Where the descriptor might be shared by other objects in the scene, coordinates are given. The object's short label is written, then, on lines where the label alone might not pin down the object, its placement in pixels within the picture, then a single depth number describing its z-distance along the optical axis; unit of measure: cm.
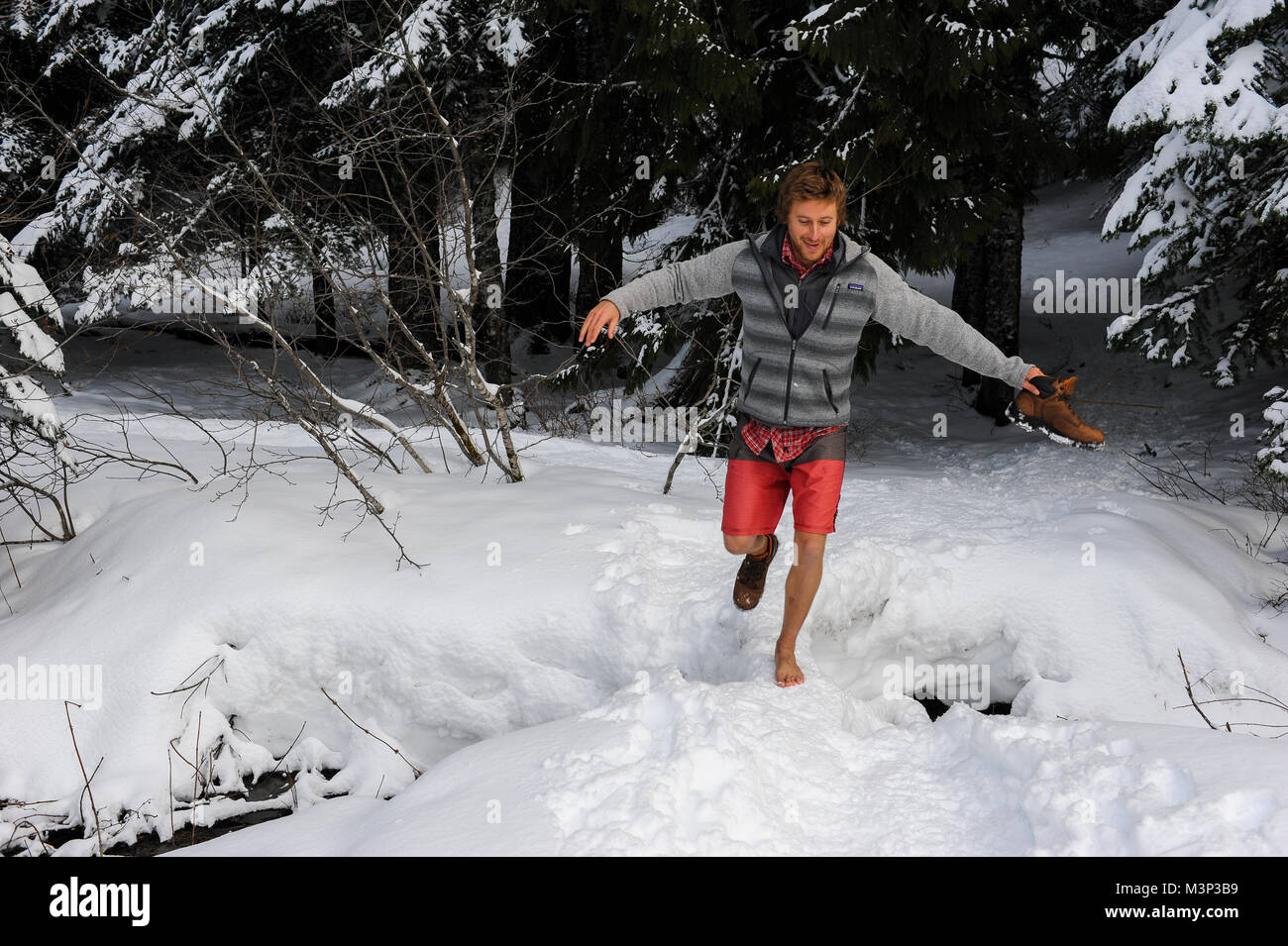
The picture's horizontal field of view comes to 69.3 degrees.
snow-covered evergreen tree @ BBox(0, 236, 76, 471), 495
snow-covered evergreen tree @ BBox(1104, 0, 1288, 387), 518
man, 332
